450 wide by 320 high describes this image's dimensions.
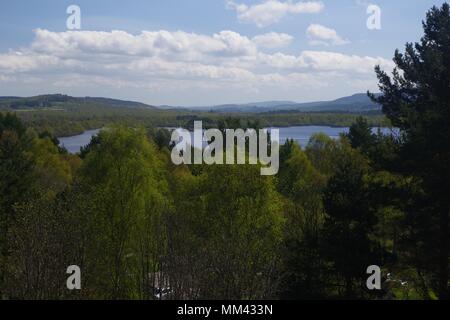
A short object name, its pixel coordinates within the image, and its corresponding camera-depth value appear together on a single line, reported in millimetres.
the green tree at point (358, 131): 37591
